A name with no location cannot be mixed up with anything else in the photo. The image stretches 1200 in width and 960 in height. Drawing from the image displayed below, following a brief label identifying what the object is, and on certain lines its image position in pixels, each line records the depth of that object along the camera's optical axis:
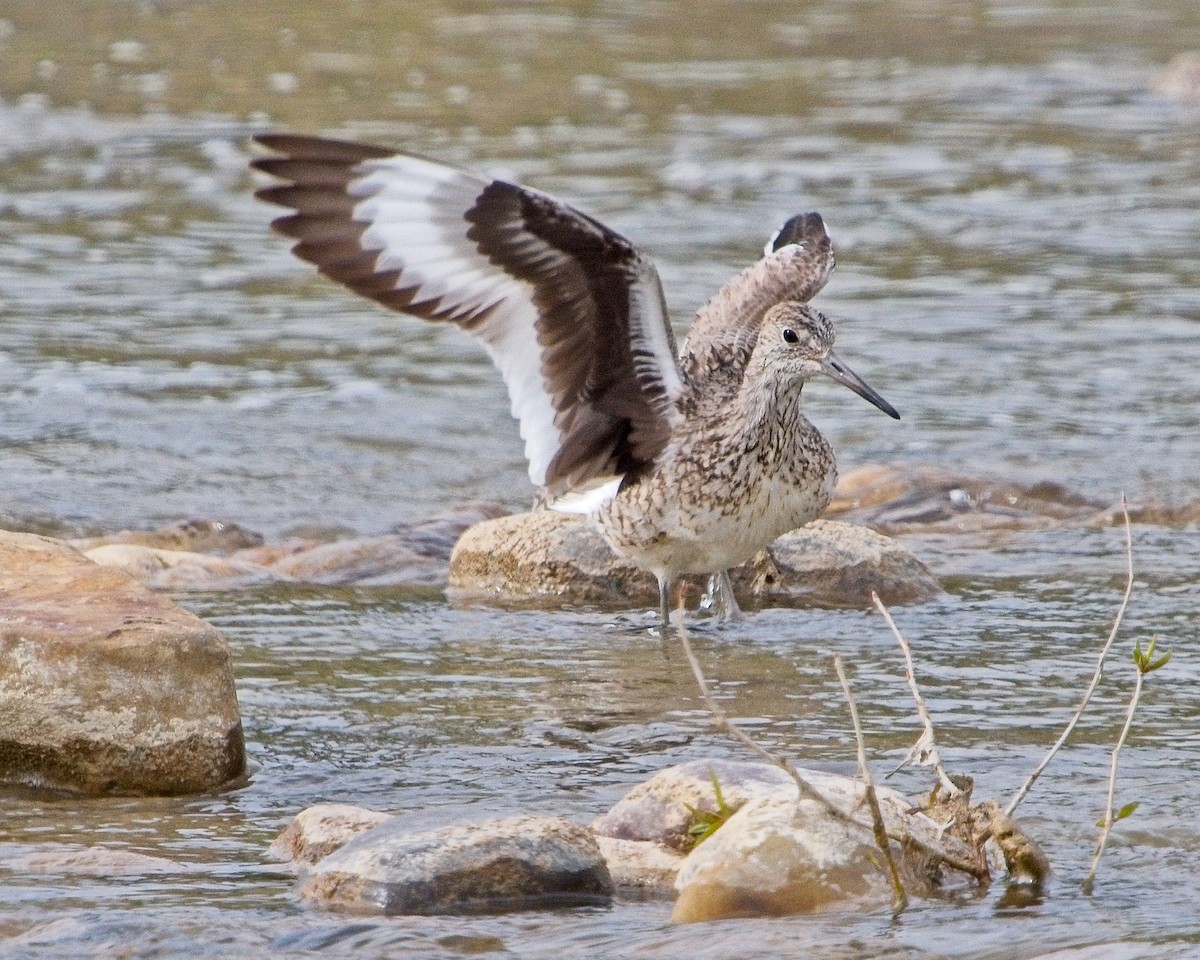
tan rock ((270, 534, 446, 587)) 16.39
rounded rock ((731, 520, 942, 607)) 15.41
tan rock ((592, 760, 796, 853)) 9.98
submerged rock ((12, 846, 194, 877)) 9.55
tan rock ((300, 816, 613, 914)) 9.20
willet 13.90
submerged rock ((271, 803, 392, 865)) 9.72
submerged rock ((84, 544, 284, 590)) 15.87
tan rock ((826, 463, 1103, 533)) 18.16
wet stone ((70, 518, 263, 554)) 17.66
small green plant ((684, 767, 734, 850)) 9.58
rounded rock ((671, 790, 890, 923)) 9.20
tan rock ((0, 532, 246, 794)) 10.76
